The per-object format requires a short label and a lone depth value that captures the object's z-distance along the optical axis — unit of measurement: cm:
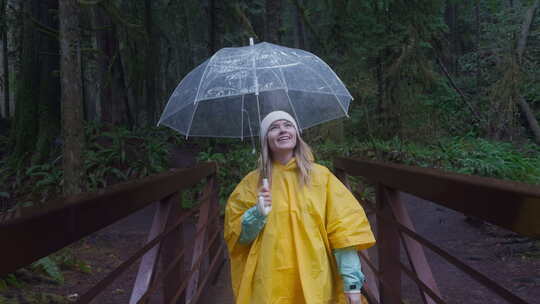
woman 262
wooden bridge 125
